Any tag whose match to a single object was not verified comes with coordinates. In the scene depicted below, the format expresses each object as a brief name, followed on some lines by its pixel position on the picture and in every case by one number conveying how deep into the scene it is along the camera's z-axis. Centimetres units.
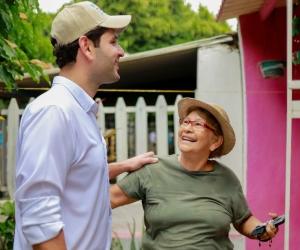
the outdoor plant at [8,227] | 488
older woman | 262
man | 156
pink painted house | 526
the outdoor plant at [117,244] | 508
